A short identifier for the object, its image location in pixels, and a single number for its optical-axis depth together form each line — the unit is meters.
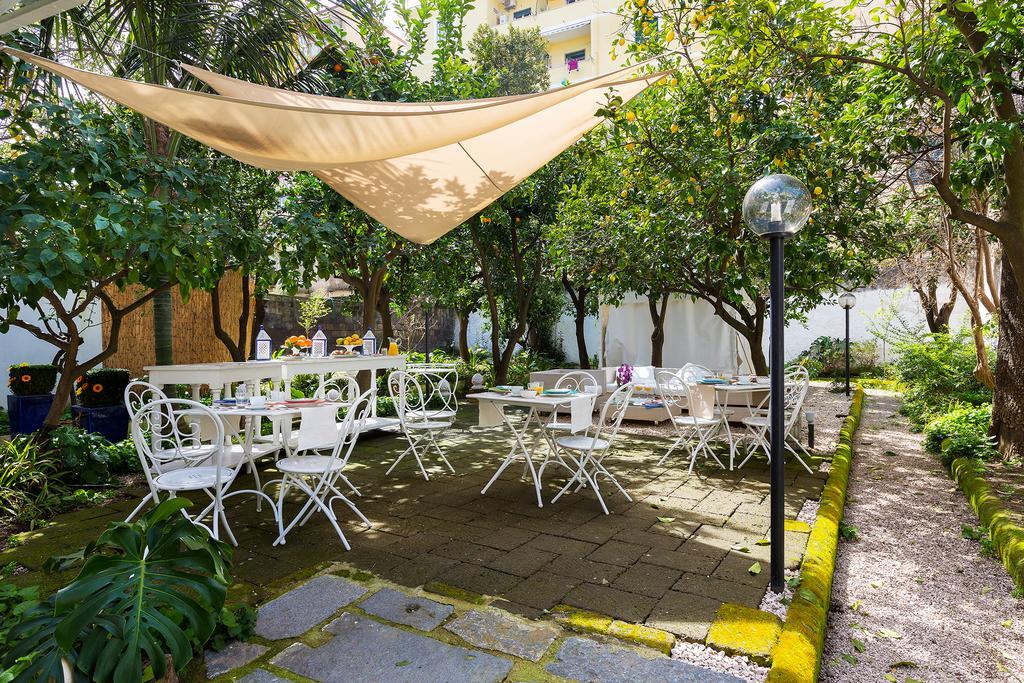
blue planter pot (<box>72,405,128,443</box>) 5.27
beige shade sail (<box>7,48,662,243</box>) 2.70
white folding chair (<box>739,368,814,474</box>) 4.78
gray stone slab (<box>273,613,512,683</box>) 1.91
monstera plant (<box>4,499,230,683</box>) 1.60
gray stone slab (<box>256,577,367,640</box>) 2.21
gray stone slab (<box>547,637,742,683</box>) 1.90
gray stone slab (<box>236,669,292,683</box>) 1.88
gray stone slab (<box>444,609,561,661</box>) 2.08
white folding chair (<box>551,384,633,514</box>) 3.72
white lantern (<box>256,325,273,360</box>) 4.95
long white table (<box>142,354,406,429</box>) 4.10
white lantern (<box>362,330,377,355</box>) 6.27
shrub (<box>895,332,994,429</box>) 6.96
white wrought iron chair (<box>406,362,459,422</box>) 4.97
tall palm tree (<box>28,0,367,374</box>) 4.25
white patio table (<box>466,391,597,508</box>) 3.85
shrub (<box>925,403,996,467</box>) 4.84
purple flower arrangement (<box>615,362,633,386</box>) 6.65
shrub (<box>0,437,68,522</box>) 3.51
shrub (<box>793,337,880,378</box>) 13.45
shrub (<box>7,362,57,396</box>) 5.69
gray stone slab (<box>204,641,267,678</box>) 1.94
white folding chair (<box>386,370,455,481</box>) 4.62
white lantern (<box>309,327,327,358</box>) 5.68
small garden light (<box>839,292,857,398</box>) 10.86
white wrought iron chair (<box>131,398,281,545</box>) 2.84
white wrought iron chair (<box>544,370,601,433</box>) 4.04
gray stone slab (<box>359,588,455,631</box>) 2.27
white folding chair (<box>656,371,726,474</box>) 4.92
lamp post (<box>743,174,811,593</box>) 2.56
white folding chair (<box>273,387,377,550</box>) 3.14
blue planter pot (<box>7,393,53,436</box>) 5.67
